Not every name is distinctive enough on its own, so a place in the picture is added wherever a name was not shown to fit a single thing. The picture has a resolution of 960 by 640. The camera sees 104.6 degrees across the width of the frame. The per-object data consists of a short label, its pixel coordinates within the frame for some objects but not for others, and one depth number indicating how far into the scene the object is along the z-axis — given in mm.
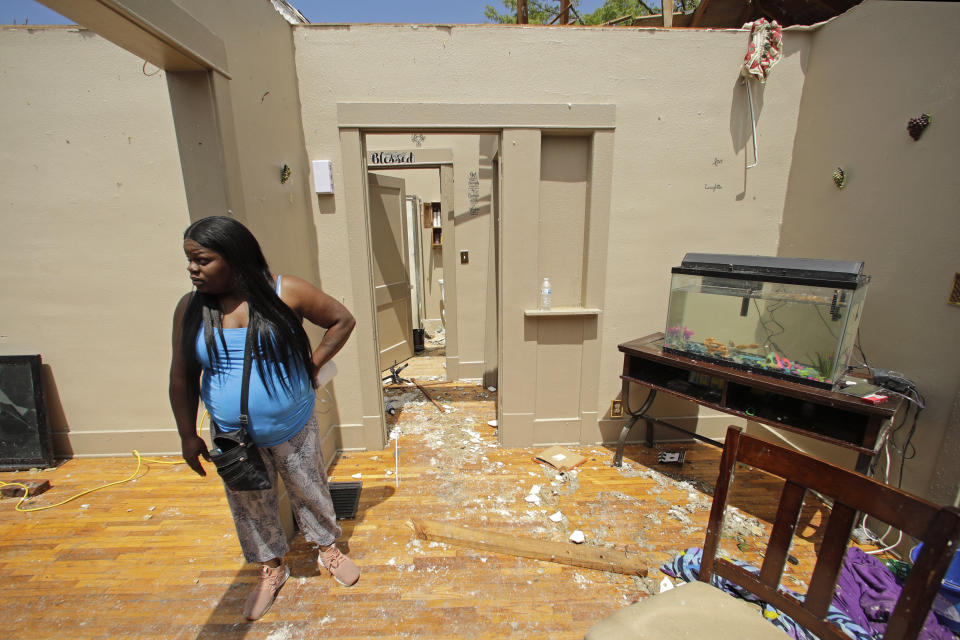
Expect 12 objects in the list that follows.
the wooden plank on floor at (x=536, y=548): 2031
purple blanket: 1690
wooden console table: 1889
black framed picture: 2877
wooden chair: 941
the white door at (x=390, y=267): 4379
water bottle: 2988
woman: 1478
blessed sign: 4570
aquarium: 1987
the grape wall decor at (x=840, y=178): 2488
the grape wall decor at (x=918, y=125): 2029
